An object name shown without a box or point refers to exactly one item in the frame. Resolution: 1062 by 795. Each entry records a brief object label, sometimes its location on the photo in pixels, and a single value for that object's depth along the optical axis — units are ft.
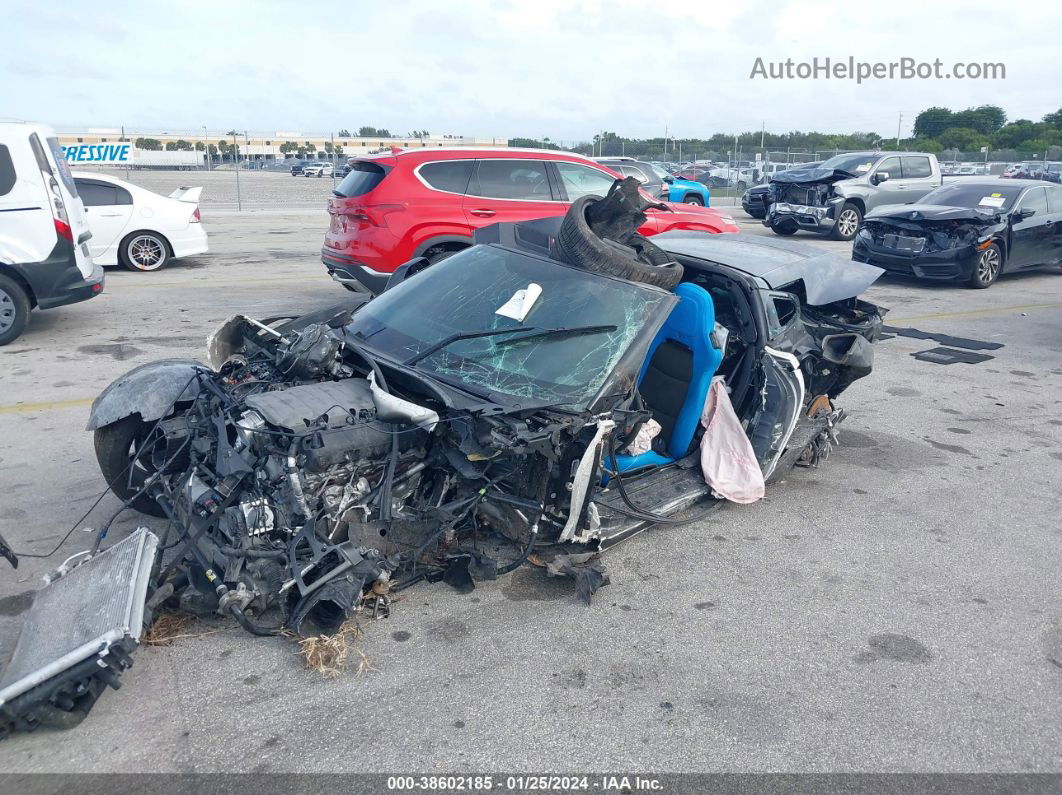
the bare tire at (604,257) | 15.16
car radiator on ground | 9.37
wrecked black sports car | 11.32
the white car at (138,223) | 39.29
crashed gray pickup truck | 60.13
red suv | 30.60
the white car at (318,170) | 147.74
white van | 26.58
